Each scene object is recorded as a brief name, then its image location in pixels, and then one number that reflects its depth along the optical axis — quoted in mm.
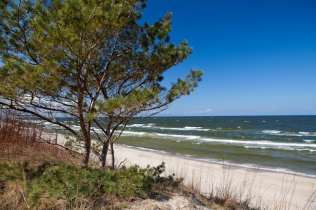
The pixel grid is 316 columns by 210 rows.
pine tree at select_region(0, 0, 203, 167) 2783
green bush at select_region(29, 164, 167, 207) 2514
